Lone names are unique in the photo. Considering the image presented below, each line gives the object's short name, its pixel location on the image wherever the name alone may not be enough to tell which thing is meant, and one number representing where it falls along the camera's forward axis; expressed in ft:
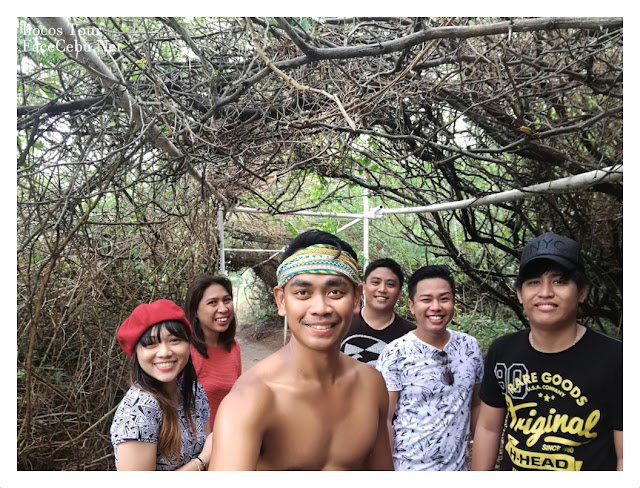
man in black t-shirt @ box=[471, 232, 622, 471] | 4.15
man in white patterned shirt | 5.15
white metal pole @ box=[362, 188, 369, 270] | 13.89
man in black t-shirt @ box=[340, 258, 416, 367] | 6.70
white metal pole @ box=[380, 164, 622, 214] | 5.98
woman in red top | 6.28
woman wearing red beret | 4.09
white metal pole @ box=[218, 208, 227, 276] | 12.11
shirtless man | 3.15
